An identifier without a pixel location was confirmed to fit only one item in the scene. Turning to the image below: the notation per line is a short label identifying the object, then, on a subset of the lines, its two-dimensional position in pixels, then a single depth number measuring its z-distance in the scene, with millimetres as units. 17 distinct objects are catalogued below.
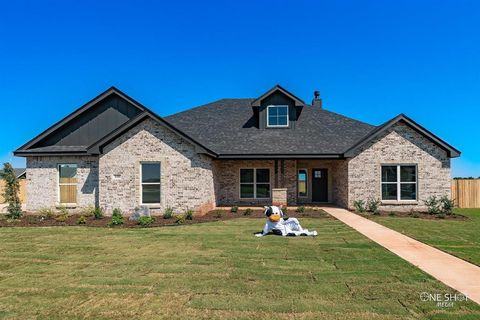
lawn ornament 9859
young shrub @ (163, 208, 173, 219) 13750
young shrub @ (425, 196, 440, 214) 15414
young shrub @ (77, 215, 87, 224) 12805
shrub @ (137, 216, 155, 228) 12210
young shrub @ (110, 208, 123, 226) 12328
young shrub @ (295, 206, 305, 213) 15354
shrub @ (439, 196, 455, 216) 15188
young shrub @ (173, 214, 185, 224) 12709
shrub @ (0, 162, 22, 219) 14327
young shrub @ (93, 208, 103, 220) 13945
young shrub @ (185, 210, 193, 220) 13450
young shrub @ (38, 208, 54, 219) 14797
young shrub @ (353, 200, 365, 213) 15666
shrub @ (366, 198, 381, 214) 15530
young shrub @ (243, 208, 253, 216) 14867
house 14383
